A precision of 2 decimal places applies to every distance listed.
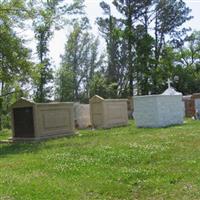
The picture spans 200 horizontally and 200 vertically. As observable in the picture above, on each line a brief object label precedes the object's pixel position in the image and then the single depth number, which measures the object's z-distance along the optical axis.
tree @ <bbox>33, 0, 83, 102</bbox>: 16.29
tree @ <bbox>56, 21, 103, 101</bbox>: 42.95
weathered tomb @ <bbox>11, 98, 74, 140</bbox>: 15.69
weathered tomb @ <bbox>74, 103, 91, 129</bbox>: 22.51
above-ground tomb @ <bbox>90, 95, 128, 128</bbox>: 20.77
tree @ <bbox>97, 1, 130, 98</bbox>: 40.57
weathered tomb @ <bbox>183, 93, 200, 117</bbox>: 27.01
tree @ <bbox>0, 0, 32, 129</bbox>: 15.52
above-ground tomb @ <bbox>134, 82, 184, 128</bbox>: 18.06
